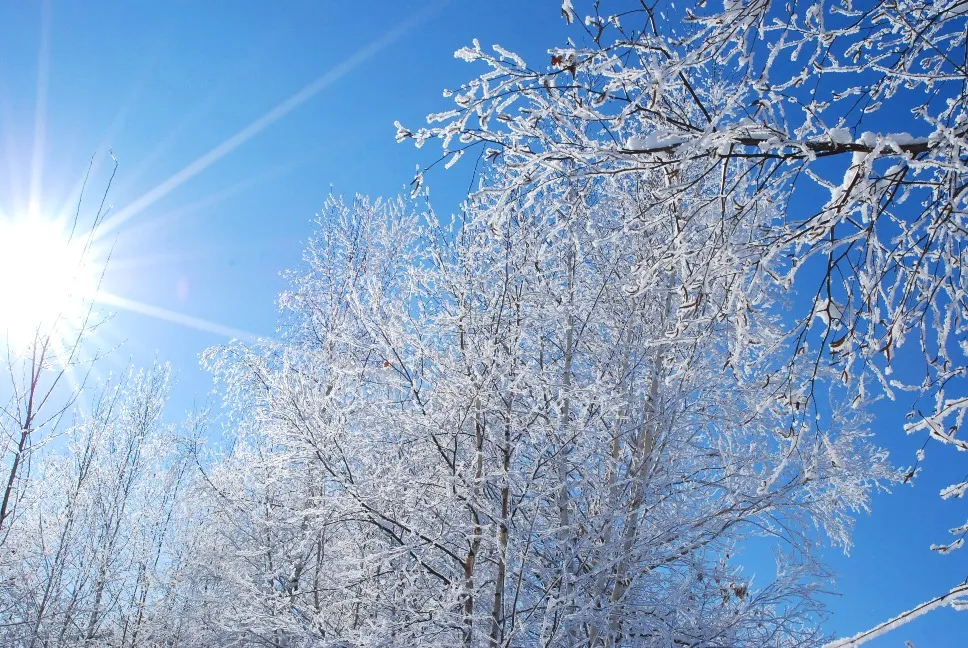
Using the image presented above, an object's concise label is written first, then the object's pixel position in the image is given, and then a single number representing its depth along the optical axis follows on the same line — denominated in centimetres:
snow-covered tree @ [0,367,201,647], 772
